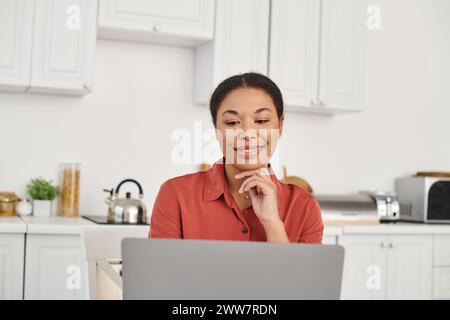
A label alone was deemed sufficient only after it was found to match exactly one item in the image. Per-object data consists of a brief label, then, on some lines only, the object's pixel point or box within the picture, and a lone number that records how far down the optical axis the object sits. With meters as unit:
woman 1.46
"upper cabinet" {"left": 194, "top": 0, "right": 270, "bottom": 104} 3.57
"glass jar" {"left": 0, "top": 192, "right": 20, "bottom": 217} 3.37
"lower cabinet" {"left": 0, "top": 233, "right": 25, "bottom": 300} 2.98
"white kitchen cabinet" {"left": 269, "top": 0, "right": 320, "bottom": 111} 3.71
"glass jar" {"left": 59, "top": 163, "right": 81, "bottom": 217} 3.52
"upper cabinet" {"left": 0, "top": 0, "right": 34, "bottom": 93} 3.20
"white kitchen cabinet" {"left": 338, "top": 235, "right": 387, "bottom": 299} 3.58
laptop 0.73
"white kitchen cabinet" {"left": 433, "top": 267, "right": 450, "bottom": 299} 3.82
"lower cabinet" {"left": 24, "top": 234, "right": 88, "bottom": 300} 3.02
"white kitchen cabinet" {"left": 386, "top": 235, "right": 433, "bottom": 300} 3.71
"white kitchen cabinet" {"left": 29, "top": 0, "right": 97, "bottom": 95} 3.25
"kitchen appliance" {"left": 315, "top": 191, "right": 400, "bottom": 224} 3.71
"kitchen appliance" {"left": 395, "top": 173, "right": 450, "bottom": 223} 3.99
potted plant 3.45
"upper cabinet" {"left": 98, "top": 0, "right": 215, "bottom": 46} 3.37
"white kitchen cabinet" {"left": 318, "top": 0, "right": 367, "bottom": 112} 3.84
